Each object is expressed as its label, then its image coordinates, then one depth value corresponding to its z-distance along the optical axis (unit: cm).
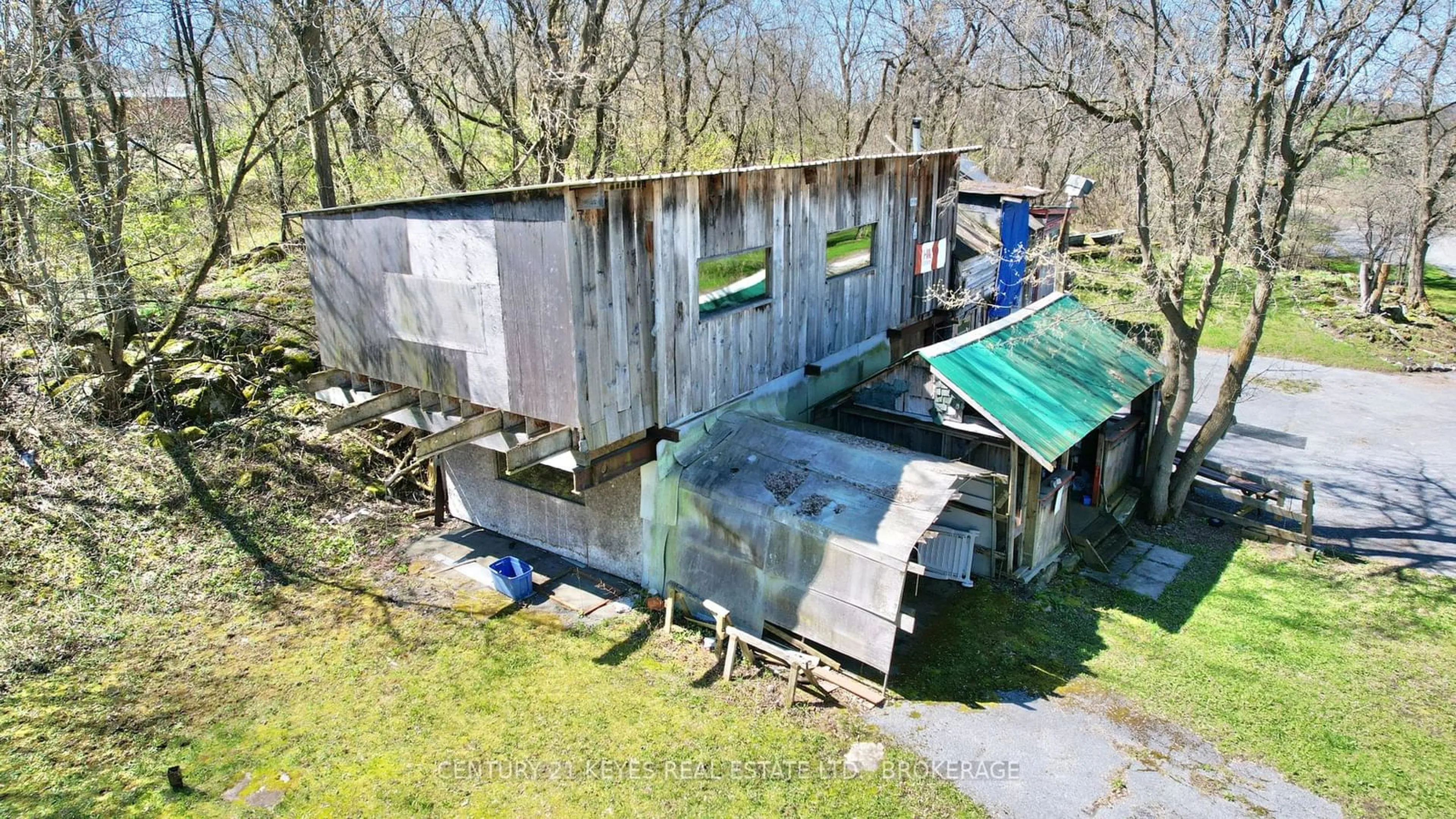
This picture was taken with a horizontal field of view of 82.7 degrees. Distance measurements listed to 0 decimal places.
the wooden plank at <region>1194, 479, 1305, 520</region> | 1334
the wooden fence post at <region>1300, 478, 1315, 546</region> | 1276
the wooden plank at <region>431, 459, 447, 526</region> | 1329
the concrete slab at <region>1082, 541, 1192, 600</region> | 1189
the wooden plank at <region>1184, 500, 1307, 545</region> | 1302
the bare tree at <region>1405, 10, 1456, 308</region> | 2317
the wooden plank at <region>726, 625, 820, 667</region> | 901
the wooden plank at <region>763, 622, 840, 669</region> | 948
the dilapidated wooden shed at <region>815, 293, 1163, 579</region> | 1120
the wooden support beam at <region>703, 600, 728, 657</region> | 958
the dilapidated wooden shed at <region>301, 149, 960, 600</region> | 950
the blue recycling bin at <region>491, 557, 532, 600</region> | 1108
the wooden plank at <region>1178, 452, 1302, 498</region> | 1357
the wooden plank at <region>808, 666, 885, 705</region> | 906
